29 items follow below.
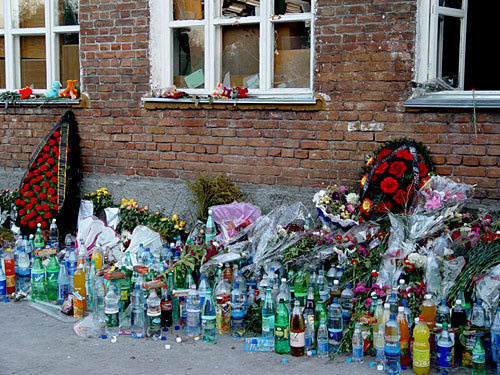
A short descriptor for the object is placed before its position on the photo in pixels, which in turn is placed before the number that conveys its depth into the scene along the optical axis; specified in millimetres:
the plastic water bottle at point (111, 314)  5535
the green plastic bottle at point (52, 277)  6457
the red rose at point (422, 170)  6160
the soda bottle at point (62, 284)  6246
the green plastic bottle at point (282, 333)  4996
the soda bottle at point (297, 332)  4922
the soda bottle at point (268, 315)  5184
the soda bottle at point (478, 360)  4445
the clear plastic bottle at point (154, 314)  5348
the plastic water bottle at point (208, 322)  5316
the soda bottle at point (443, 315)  4734
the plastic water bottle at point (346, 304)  5164
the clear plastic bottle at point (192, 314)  5395
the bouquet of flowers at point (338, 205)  6348
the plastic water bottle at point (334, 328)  4977
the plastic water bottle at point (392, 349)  4578
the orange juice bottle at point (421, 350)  4504
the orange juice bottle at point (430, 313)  4770
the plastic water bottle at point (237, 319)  5414
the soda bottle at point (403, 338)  4699
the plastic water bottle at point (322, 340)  4938
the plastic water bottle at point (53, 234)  7788
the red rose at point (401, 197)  6113
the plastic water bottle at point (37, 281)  6438
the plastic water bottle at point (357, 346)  4791
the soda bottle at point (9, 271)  6617
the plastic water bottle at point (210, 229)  6902
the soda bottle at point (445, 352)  4520
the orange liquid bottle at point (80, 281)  6082
